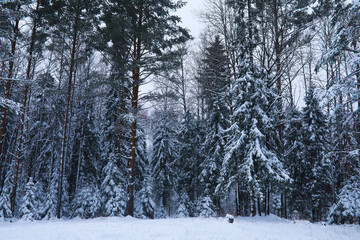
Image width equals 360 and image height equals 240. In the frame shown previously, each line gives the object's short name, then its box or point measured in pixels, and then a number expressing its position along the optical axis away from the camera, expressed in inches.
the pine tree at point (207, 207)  787.4
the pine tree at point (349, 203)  558.6
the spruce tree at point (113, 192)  695.7
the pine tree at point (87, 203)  807.1
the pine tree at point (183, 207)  936.9
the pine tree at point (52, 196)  750.5
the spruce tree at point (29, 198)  565.3
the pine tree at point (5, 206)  487.8
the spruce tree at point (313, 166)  929.5
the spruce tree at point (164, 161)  1070.1
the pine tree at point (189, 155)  998.4
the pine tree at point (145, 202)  956.0
